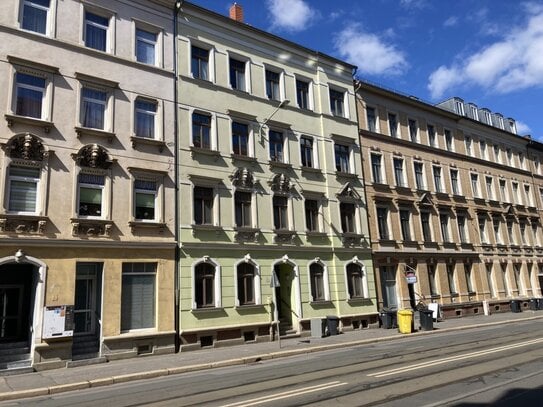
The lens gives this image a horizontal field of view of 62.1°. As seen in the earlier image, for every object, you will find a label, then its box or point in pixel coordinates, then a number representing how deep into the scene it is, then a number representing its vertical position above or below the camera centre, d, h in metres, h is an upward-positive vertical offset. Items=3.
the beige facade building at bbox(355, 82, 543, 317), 28.28 +5.74
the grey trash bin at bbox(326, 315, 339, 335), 22.12 -1.51
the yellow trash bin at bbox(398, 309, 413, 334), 22.02 -1.55
